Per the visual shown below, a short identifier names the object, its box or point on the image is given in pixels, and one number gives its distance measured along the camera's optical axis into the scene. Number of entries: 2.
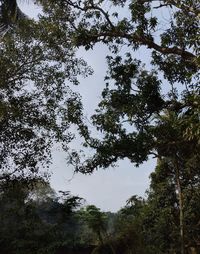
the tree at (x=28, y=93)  6.40
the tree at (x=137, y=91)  5.46
